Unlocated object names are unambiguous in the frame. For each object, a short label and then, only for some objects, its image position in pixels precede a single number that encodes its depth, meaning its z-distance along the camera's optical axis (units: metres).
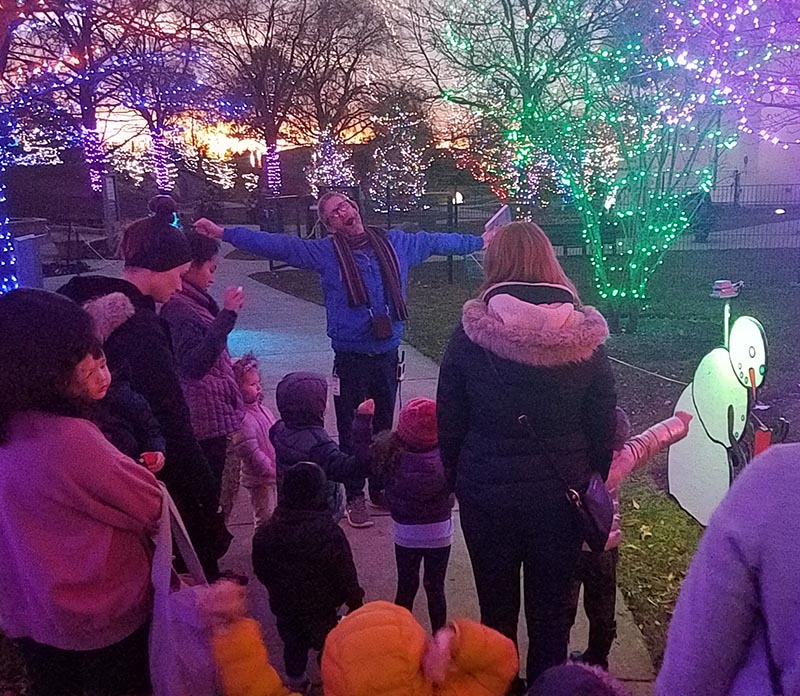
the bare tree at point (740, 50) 6.18
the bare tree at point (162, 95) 20.28
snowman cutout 3.70
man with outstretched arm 4.38
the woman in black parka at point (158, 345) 2.63
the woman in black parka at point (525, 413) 2.49
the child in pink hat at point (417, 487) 3.03
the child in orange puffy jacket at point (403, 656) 1.93
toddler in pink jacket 3.96
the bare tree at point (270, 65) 29.23
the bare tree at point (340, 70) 29.81
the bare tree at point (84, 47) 6.65
